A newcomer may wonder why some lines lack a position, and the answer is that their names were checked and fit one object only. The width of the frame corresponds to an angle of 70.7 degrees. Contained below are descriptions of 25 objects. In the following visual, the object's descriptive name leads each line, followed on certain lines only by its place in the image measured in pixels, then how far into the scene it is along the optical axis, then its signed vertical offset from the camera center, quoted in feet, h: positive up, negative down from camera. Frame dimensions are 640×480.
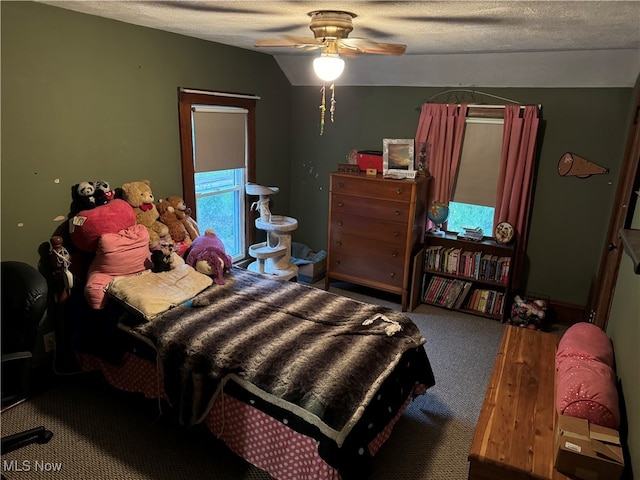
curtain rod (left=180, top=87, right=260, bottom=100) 10.80 +0.79
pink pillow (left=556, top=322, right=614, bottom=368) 6.31 -2.94
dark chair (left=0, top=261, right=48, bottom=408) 6.35 -2.91
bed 6.19 -3.60
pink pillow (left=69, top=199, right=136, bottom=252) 8.56 -1.95
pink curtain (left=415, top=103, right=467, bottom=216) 12.39 -0.19
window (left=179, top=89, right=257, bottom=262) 11.19 -0.92
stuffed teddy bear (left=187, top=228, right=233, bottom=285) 9.77 -2.86
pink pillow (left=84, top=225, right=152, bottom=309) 8.39 -2.64
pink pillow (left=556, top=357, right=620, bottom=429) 5.27 -3.04
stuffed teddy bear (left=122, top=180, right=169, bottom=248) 9.57 -1.78
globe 12.80 -2.20
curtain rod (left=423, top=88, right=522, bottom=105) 11.93 +1.10
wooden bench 5.34 -3.67
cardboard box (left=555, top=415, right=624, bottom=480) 4.75 -3.27
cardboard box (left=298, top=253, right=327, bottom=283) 14.47 -4.52
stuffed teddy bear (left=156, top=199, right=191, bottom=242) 10.30 -2.18
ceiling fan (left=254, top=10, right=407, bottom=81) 6.77 +1.34
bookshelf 12.20 -3.80
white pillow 8.08 -3.09
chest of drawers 12.15 -2.67
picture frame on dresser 12.69 -0.63
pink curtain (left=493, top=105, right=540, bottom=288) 11.53 -0.87
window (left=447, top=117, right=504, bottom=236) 12.17 -0.94
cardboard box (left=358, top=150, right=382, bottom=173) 12.80 -0.81
